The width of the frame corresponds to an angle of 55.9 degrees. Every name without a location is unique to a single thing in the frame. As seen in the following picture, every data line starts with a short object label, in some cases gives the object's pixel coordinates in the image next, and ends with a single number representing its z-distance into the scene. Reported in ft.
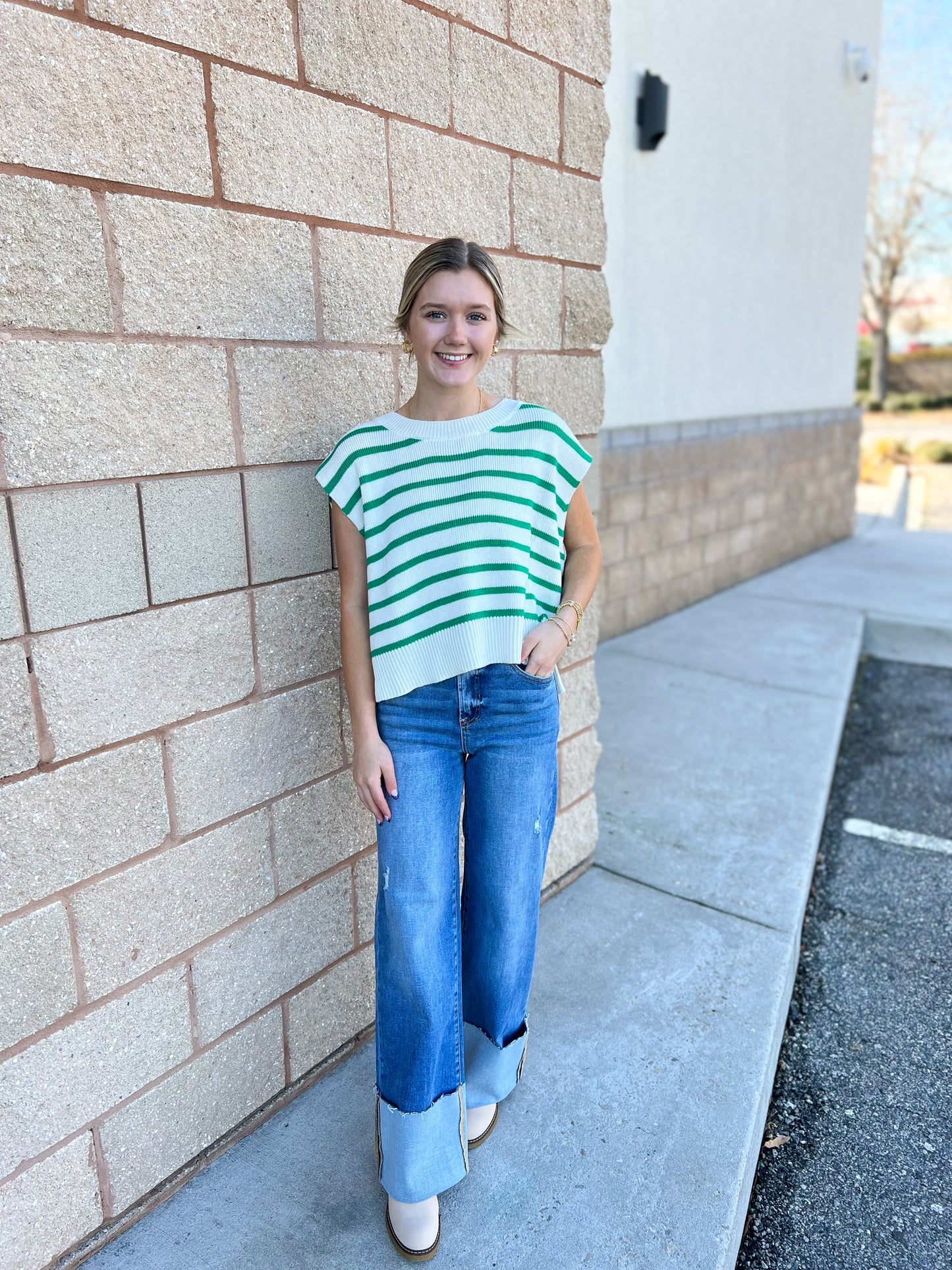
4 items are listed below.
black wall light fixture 18.48
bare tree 103.78
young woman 5.96
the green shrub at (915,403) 120.98
